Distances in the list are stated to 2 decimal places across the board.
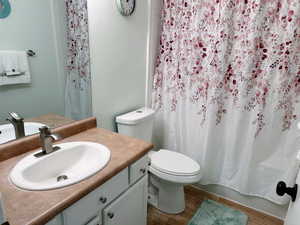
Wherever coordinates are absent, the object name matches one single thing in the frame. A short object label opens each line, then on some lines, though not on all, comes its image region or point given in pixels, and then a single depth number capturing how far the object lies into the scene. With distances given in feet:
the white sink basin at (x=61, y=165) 2.69
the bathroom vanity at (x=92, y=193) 2.29
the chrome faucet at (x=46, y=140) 3.34
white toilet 5.19
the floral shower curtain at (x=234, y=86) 4.90
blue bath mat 5.58
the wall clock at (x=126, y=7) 4.92
